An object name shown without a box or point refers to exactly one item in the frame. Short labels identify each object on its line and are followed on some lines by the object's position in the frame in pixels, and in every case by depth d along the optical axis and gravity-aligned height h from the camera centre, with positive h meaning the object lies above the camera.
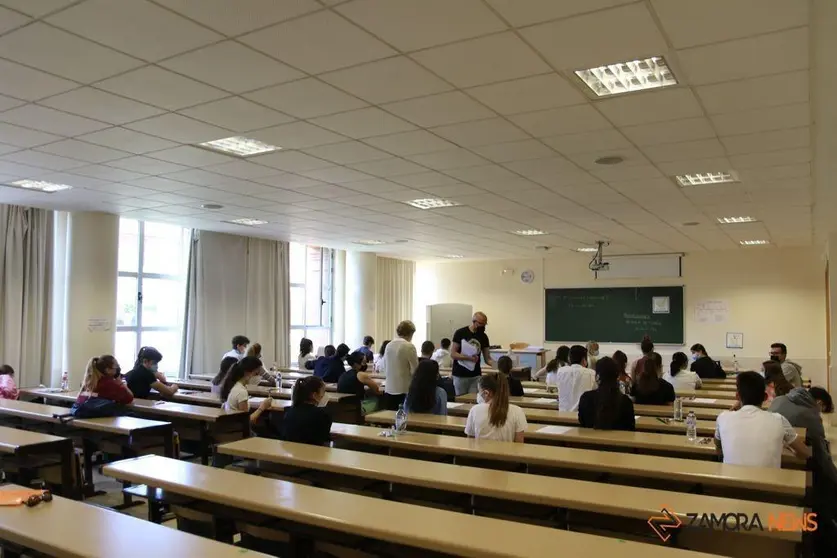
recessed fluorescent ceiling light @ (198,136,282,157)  5.17 +1.42
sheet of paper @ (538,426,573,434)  4.37 -0.81
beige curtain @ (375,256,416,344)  14.30 +0.48
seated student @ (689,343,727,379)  9.06 -0.72
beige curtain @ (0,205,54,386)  7.91 +0.25
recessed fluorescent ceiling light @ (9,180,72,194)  6.64 +1.36
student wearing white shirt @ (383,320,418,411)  6.58 -0.50
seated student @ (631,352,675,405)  5.68 -0.64
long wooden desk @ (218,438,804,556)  2.52 -0.79
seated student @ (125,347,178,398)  6.39 -0.67
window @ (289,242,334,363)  12.71 +0.44
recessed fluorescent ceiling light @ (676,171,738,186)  6.06 +1.40
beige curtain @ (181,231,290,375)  10.26 +0.27
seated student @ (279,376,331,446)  3.89 -0.66
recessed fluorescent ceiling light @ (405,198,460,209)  7.60 +1.39
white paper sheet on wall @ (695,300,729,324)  12.41 +0.15
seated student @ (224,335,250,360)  8.24 -0.42
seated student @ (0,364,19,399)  6.33 -0.77
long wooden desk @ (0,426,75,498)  3.79 -0.87
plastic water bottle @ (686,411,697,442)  4.13 -0.73
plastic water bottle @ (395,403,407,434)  4.21 -0.74
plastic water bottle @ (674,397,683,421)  4.84 -0.73
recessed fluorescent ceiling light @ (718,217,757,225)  8.54 +1.37
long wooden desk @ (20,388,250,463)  5.38 -0.99
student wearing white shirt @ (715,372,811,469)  3.37 -0.63
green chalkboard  12.89 +0.05
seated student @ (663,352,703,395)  7.21 -0.69
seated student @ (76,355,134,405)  5.33 -0.62
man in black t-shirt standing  6.78 -0.44
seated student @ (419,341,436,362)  7.08 -0.39
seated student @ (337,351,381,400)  6.82 -0.76
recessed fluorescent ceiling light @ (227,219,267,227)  9.21 +1.37
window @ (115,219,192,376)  9.49 +0.35
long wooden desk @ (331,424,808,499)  2.98 -0.79
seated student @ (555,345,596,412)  5.58 -0.57
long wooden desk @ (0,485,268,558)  2.11 -0.81
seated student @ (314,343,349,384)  7.73 -0.68
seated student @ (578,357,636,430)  4.35 -0.64
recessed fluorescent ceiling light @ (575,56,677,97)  3.58 +1.45
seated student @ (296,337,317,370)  9.38 -0.55
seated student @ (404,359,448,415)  5.21 -0.64
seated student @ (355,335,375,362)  9.07 -0.49
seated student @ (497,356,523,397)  5.89 -0.61
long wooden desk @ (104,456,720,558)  2.07 -0.78
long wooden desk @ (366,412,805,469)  3.89 -0.82
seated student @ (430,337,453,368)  9.04 -0.62
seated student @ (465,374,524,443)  3.99 -0.65
